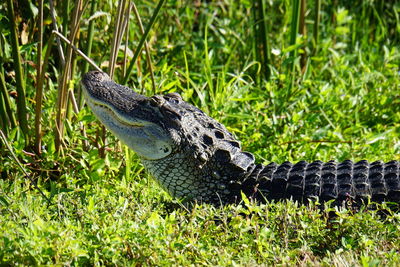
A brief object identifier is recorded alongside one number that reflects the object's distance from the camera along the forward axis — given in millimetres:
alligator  7270
